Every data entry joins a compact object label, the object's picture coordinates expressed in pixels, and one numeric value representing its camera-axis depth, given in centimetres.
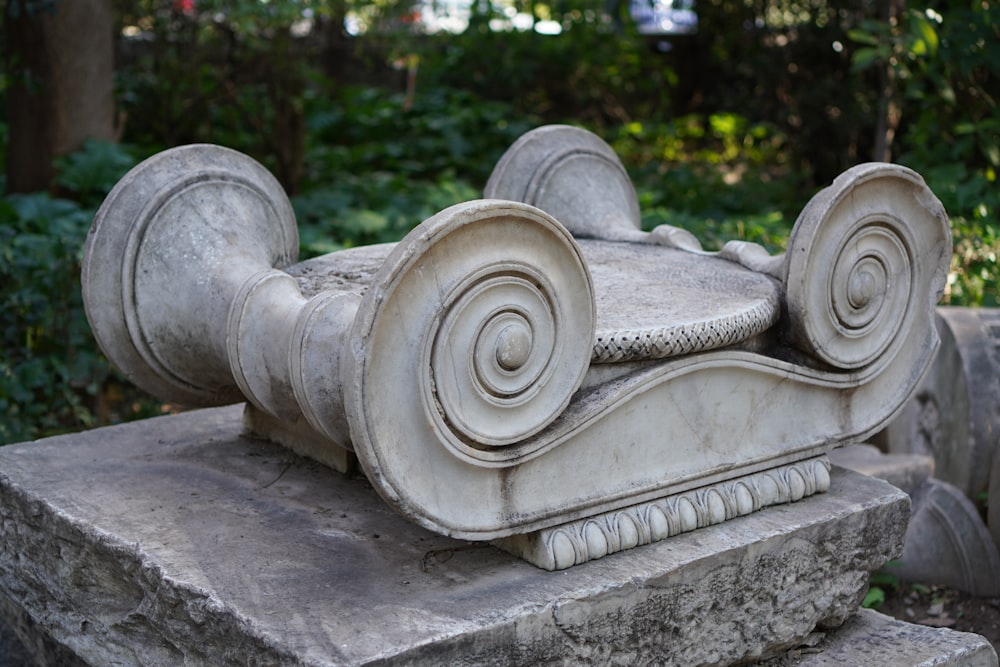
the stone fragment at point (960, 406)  356
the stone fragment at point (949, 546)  340
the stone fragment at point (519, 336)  190
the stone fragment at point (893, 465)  354
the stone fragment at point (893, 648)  247
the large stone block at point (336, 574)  196
